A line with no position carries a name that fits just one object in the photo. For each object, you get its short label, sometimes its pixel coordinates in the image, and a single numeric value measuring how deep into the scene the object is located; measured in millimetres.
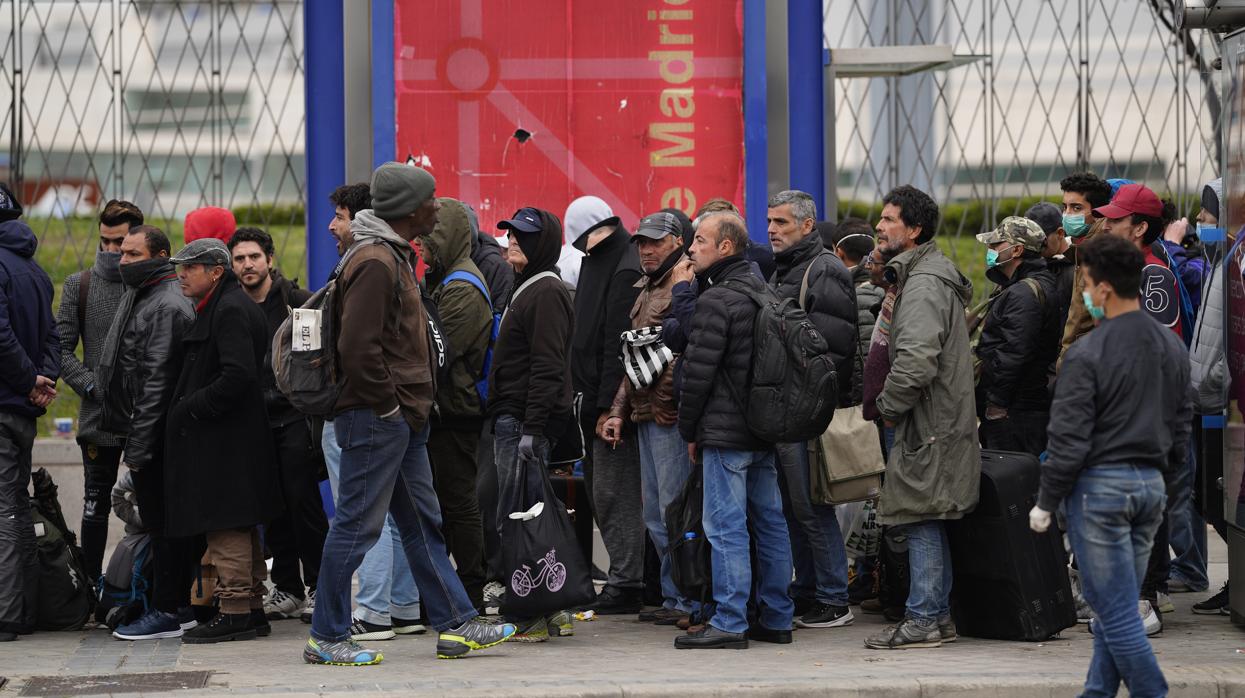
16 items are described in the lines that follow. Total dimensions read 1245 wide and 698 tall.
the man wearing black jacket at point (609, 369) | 15664
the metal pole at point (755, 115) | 19172
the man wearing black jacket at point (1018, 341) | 15141
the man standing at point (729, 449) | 13828
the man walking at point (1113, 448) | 11359
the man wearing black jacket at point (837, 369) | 15094
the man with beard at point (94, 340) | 16391
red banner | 19172
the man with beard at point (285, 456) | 16000
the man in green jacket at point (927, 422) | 13828
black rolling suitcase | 14102
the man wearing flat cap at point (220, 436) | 14555
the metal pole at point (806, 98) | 19625
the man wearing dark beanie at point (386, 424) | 12992
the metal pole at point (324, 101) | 19125
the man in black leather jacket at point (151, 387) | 15000
